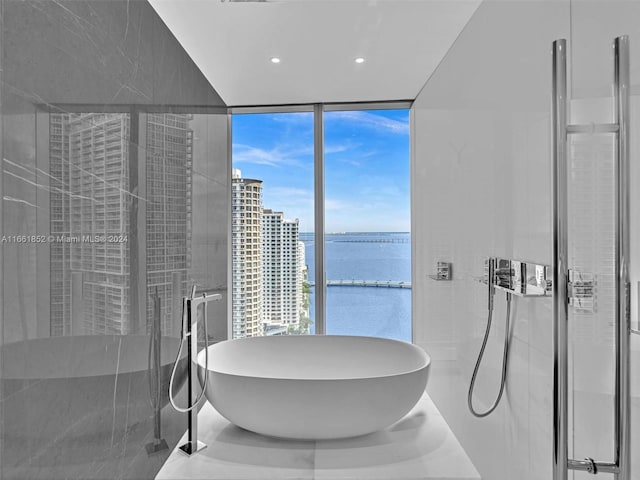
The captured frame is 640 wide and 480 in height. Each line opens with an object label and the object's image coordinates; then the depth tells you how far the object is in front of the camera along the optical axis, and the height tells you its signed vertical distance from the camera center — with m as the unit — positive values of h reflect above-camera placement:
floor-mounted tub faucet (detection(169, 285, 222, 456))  2.72 -0.75
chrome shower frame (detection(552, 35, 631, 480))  0.92 -0.05
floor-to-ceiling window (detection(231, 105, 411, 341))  4.25 +0.16
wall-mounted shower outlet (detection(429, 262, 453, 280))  2.92 -0.21
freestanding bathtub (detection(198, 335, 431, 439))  2.58 -0.93
